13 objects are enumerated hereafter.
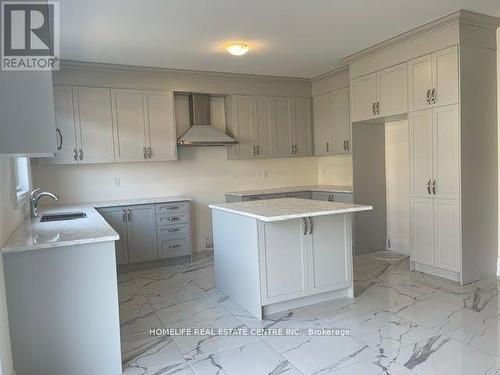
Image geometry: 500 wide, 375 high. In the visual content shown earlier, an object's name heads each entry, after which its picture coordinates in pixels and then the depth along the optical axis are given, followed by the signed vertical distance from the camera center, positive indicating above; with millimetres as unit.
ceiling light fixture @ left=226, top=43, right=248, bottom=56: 4086 +1284
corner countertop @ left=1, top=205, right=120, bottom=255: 2186 -390
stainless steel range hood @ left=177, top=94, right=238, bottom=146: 5230 +551
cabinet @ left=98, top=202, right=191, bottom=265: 4660 -746
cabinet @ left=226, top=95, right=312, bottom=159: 5707 +630
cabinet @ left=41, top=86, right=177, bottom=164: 4672 +612
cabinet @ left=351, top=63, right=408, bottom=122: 4238 +812
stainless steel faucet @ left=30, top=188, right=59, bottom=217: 3697 -277
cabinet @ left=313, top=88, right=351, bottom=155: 5480 +614
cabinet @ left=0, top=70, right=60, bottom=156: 1672 +279
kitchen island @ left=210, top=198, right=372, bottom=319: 3080 -746
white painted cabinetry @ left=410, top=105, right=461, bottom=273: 3746 -283
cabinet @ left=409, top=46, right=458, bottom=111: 3672 +811
